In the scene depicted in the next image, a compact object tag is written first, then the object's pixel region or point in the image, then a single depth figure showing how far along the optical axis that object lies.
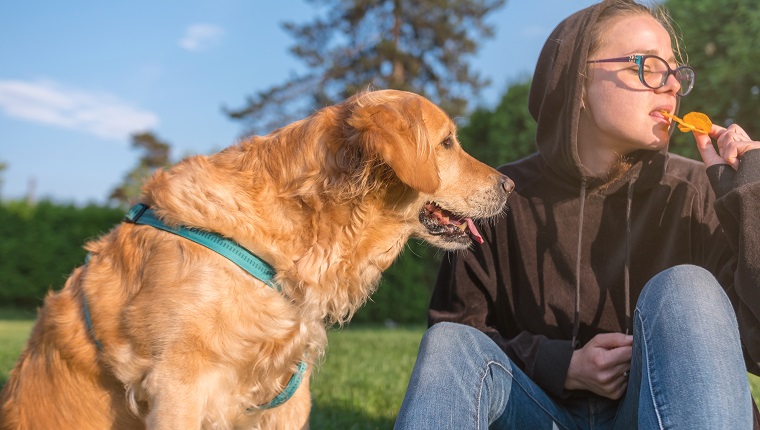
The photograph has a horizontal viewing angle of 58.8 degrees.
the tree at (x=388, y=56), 23.78
